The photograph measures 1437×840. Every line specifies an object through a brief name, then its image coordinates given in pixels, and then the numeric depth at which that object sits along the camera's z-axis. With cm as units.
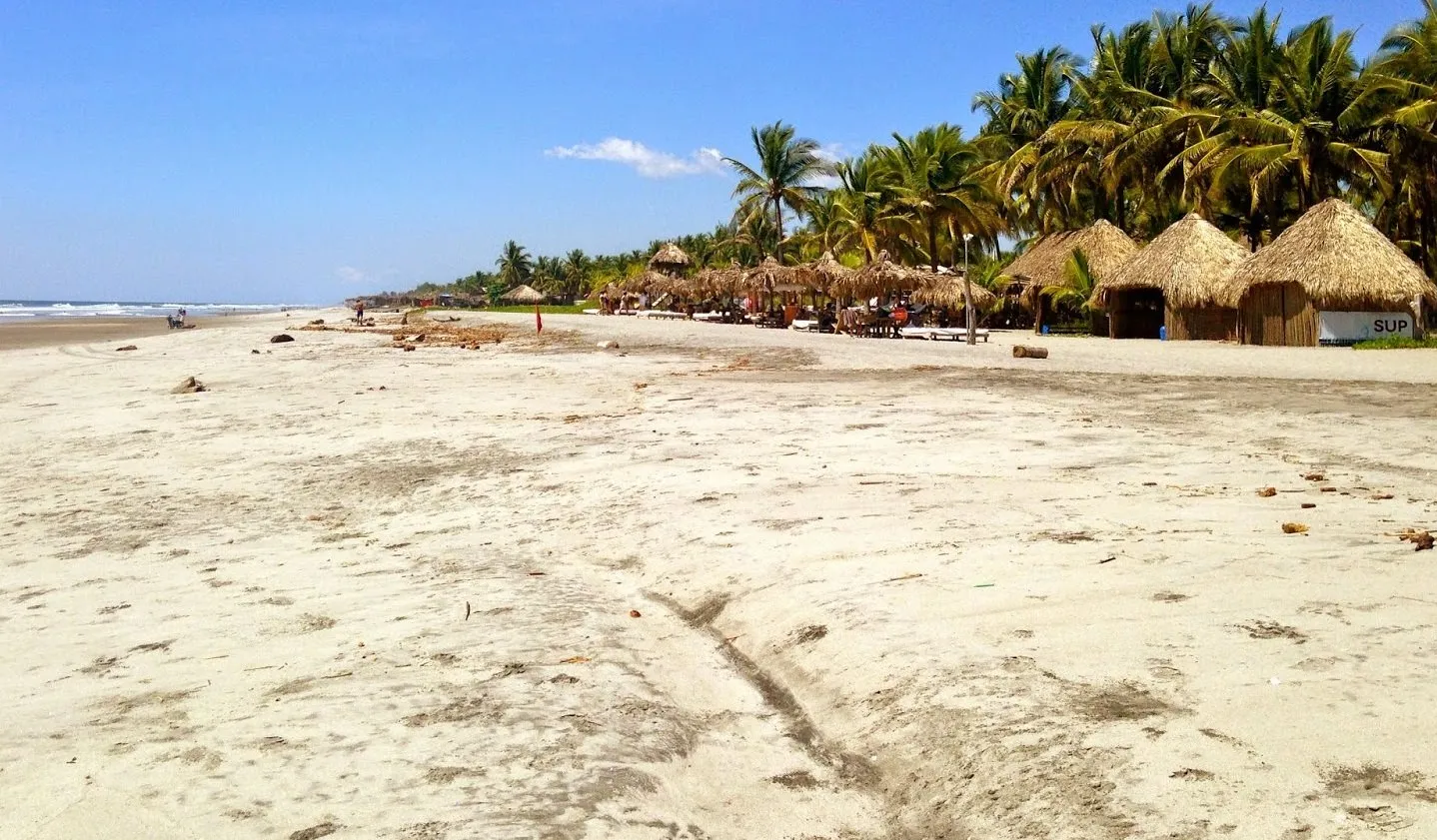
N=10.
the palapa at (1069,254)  2933
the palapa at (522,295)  7621
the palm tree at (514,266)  9569
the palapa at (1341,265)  2042
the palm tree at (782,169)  4584
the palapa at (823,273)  3316
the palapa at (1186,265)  2389
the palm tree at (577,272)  9238
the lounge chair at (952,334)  2575
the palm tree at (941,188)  3631
